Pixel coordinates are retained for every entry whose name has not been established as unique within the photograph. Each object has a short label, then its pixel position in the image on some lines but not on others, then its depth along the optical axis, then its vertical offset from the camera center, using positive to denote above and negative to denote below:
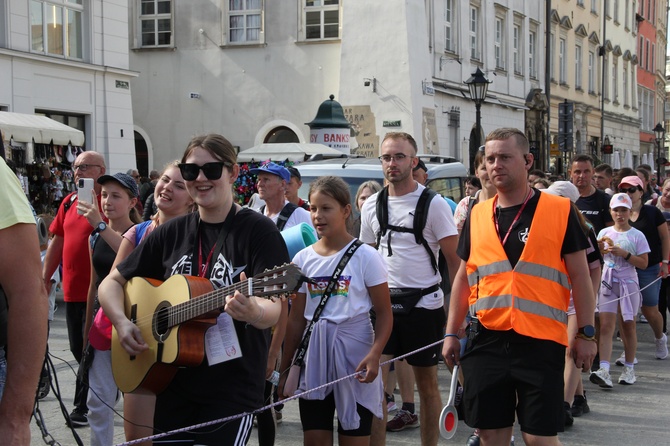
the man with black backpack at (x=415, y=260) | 5.99 -0.52
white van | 10.80 +0.06
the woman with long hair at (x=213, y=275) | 3.78 -0.40
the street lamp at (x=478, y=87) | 19.33 +1.82
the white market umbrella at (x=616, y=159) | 49.64 +0.90
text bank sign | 22.28 +0.92
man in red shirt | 6.53 -0.52
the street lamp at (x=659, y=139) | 42.03 +1.76
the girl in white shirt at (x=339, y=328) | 4.85 -0.78
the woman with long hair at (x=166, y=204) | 5.26 -0.14
